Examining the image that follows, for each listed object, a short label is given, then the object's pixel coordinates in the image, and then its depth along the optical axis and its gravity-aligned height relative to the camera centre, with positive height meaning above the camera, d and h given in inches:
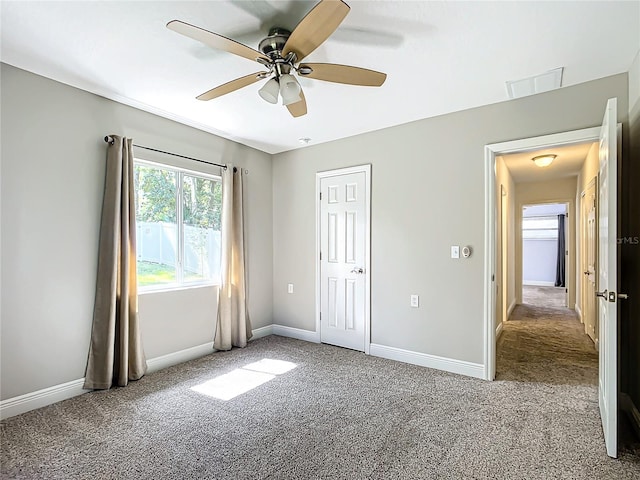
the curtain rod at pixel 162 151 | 115.1 +37.2
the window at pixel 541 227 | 405.1 +23.5
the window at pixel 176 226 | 130.6 +8.0
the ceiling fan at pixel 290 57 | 64.3 +43.0
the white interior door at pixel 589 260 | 163.3 -7.8
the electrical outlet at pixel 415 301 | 138.1 -22.9
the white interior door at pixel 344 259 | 155.2 -6.6
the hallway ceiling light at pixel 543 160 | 178.4 +47.1
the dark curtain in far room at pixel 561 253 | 380.7 -7.5
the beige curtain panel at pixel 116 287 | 111.7 -14.6
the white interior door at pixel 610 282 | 77.7 -8.5
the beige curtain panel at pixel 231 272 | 153.3 -12.6
